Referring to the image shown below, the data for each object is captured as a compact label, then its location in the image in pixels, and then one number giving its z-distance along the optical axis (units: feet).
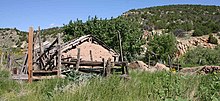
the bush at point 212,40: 90.29
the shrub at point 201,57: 71.37
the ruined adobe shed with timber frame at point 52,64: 29.40
